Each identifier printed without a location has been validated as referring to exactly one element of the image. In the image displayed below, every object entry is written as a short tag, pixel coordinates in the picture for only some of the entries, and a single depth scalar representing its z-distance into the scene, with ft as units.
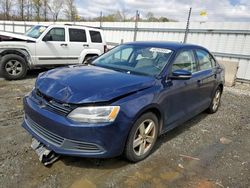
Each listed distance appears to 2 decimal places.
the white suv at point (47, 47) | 18.70
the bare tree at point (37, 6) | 113.14
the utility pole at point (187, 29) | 27.24
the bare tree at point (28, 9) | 114.50
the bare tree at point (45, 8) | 113.36
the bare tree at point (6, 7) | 111.15
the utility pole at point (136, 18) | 32.98
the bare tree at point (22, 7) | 114.50
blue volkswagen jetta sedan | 6.85
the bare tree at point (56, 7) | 112.11
